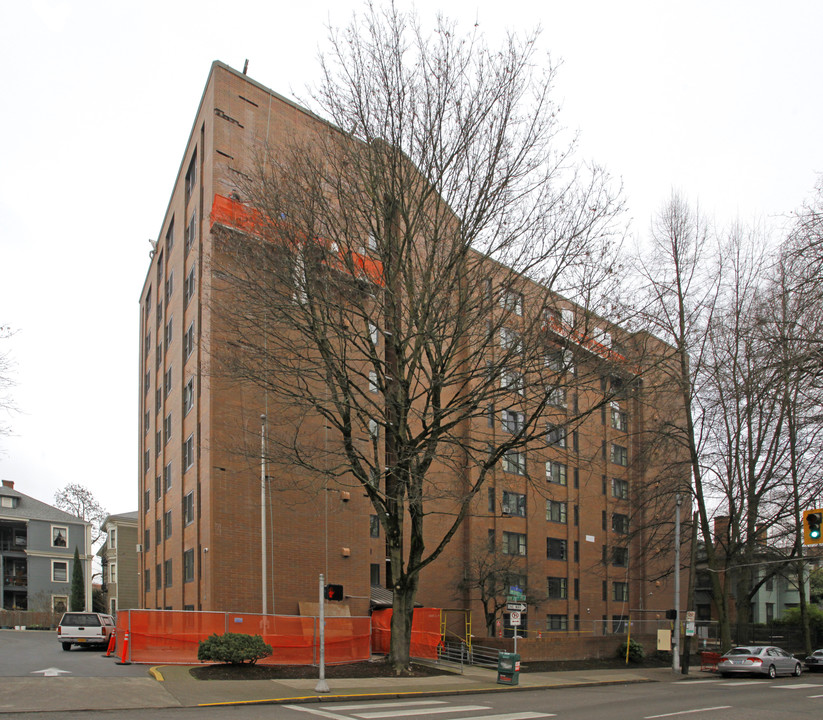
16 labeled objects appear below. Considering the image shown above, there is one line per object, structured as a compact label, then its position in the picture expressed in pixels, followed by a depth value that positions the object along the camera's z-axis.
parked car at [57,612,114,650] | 32.69
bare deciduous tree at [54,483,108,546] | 85.25
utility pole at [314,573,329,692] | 17.80
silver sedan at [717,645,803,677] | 30.14
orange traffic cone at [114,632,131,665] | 22.59
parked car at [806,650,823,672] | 37.06
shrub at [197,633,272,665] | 20.05
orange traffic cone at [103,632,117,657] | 26.88
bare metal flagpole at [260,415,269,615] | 25.50
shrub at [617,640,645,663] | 36.38
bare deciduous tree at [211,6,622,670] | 21.12
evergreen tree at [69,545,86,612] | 63.53
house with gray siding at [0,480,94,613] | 69.00
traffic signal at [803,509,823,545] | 20.06
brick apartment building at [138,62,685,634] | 28.84
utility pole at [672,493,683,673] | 32.38
